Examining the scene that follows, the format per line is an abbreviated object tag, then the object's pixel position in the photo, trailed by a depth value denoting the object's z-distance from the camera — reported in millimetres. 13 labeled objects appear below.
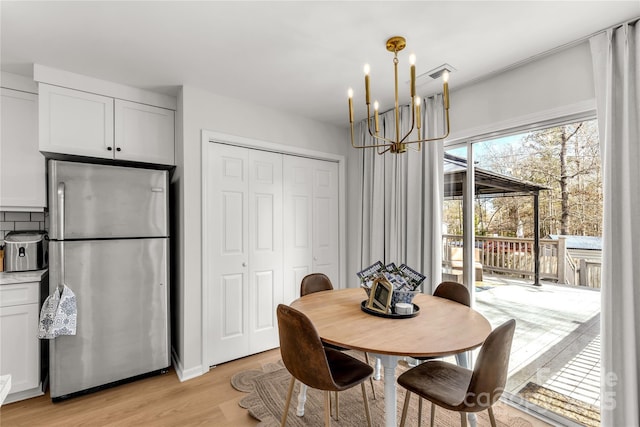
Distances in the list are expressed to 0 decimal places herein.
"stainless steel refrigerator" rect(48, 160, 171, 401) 2258
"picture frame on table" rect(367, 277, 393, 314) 1801
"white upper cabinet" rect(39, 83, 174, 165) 2340
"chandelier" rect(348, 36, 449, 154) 1550
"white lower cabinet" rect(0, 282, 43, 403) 2203
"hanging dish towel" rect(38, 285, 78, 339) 2172
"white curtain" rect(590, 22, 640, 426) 1682
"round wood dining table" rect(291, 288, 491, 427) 1379
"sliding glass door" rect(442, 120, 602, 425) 2049
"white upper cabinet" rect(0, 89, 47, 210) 2381
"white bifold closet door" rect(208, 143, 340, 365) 2871
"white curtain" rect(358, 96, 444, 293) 2793
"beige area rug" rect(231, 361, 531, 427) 2049
